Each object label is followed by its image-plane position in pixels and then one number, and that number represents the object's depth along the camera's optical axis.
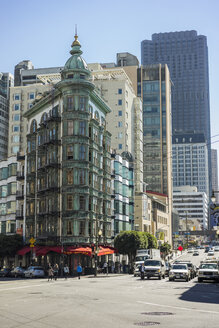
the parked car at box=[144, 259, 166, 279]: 46.00
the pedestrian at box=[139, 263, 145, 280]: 46.75
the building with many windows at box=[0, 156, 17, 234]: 79.39
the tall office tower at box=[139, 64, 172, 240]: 157.38
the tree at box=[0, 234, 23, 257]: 71.62
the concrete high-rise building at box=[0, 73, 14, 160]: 141.38
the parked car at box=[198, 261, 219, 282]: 40.81
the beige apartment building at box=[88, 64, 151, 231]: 107.81
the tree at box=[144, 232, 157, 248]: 85.88
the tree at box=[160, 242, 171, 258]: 112.13
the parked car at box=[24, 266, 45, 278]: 54.74
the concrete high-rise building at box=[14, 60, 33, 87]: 157.09
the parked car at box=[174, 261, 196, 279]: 49.62
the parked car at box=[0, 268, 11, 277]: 61.78
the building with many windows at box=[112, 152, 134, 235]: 83.69
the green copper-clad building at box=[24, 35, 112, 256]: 63.88
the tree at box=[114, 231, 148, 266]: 74.67
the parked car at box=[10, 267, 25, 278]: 58.20
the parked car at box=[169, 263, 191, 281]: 43.34
